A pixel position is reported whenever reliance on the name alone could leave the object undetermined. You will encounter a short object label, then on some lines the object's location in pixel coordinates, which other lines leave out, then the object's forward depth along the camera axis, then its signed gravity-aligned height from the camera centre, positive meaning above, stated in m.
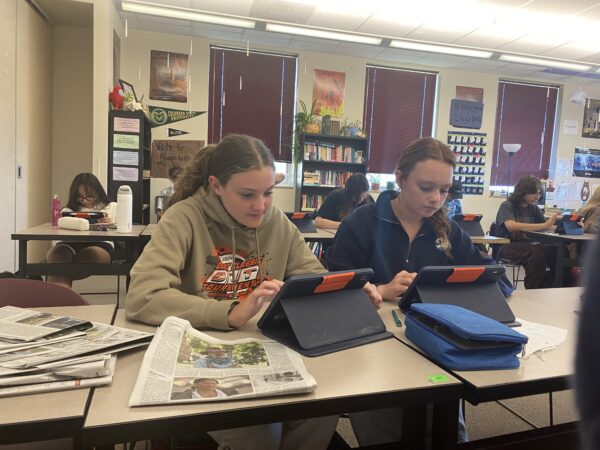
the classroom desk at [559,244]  3.88 -0.49
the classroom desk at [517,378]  0.86 -0.37
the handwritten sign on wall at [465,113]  7.12 +1.06
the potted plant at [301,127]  6.33 +0.62
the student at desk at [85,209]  3.26 -0.39
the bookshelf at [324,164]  6.39 +0.14
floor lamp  6.80 +0.54
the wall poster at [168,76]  6.04 +1.16
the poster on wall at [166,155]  6.16 +0.13
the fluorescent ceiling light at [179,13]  4.77 +1.61
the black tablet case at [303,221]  3.58 -0.37
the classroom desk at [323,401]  0.69 -0.38
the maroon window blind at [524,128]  7.41 +0.92
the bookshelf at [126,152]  4.72 +0.11
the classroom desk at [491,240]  3.94 -0.48
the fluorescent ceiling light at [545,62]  5.91 +1.62
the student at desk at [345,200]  4.29 -0.23
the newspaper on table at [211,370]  0.77 -0.37
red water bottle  3.11 -0.35
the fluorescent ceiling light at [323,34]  5.29 +1.63
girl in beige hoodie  1.11 -0.26
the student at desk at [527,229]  4.13 -0.42
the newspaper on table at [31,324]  0.93 -0.36
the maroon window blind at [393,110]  6.86 +1.02
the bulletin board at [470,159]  7.22 +0.37
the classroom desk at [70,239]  2.63 -0.53
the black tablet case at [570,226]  4.09 -0.33
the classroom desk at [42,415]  0.67 -0.38
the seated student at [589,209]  4.20 -0.19
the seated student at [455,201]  4.83 -0.23
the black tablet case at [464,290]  1.23 -0.29
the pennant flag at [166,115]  6.10 +0.67
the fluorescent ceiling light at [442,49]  5.61 +1.61
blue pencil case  0.92 -0.33
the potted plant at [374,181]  7.01 -0.06
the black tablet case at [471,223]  4.31 -0.38
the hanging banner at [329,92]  6.59 +1.17
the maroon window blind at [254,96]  6.31 +1.02
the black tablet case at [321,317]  1.01 -0.33
